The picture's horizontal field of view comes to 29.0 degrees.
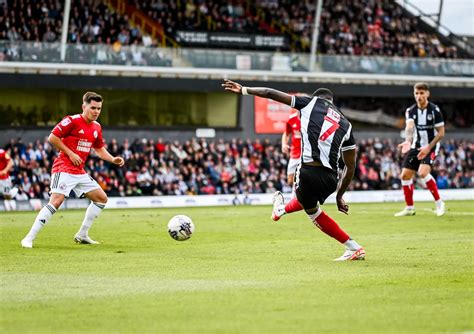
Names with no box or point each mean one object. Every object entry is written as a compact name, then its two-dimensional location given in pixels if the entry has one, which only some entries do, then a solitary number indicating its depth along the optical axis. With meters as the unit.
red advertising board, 47.62
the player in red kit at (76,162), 14.92
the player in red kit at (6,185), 22.61
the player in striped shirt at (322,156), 12.18
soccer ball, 15.29
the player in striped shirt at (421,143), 21.59
